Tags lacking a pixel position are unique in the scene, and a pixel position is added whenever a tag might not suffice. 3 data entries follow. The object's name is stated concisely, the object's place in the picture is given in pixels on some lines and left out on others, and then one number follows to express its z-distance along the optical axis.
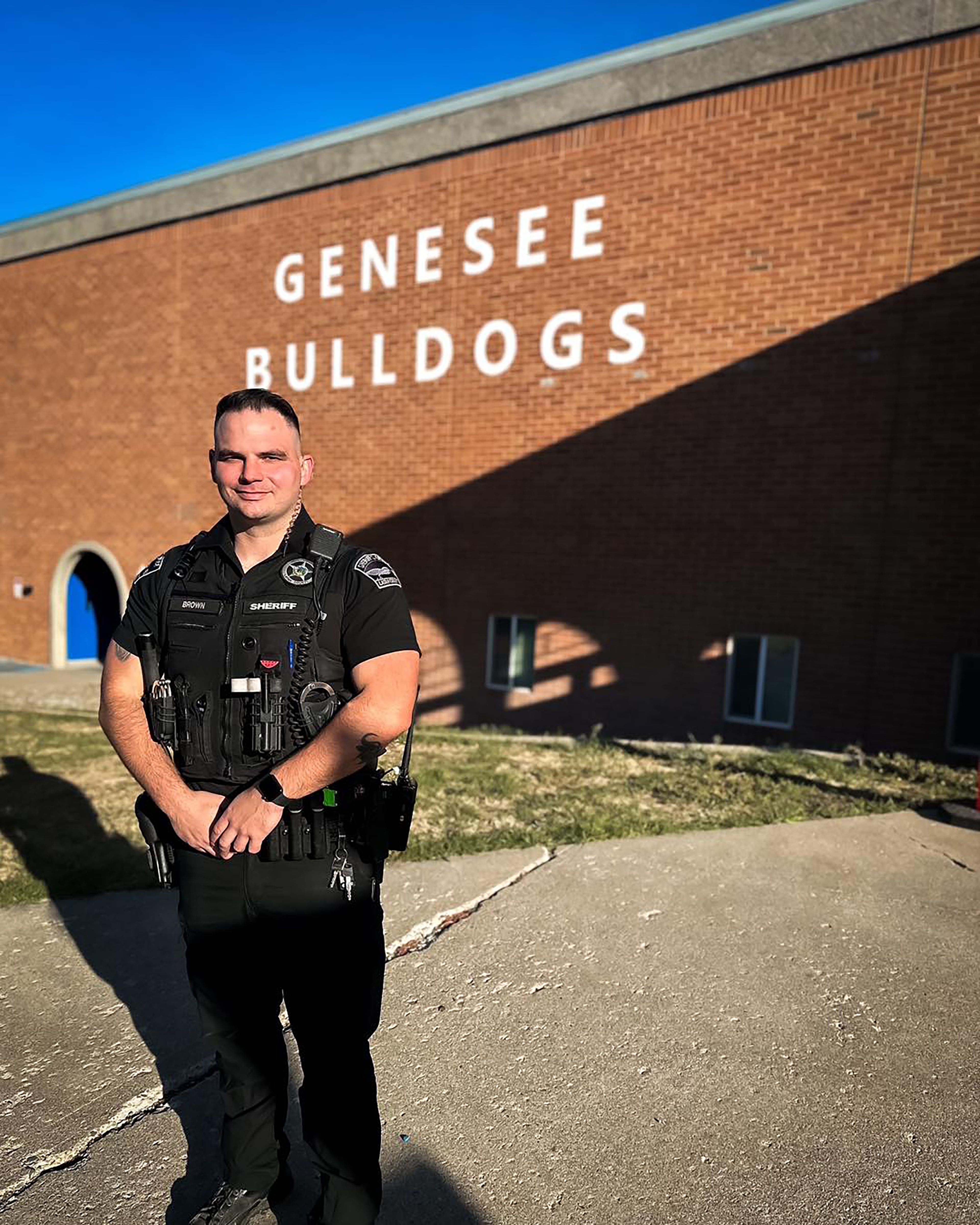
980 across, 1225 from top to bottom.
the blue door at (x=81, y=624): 14.59
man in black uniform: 1.81
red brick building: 7.14
